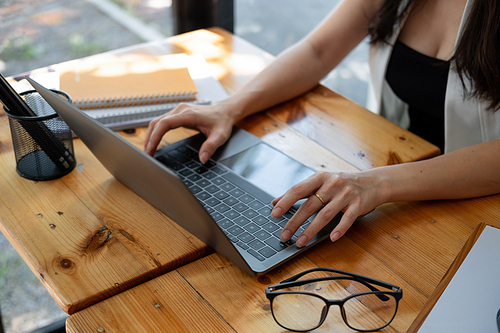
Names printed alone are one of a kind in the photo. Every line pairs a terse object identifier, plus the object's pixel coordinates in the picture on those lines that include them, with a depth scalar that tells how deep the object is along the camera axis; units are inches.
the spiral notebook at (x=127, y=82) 38.8
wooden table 22.5
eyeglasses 21.6
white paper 20.6
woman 28.5
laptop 22.7
